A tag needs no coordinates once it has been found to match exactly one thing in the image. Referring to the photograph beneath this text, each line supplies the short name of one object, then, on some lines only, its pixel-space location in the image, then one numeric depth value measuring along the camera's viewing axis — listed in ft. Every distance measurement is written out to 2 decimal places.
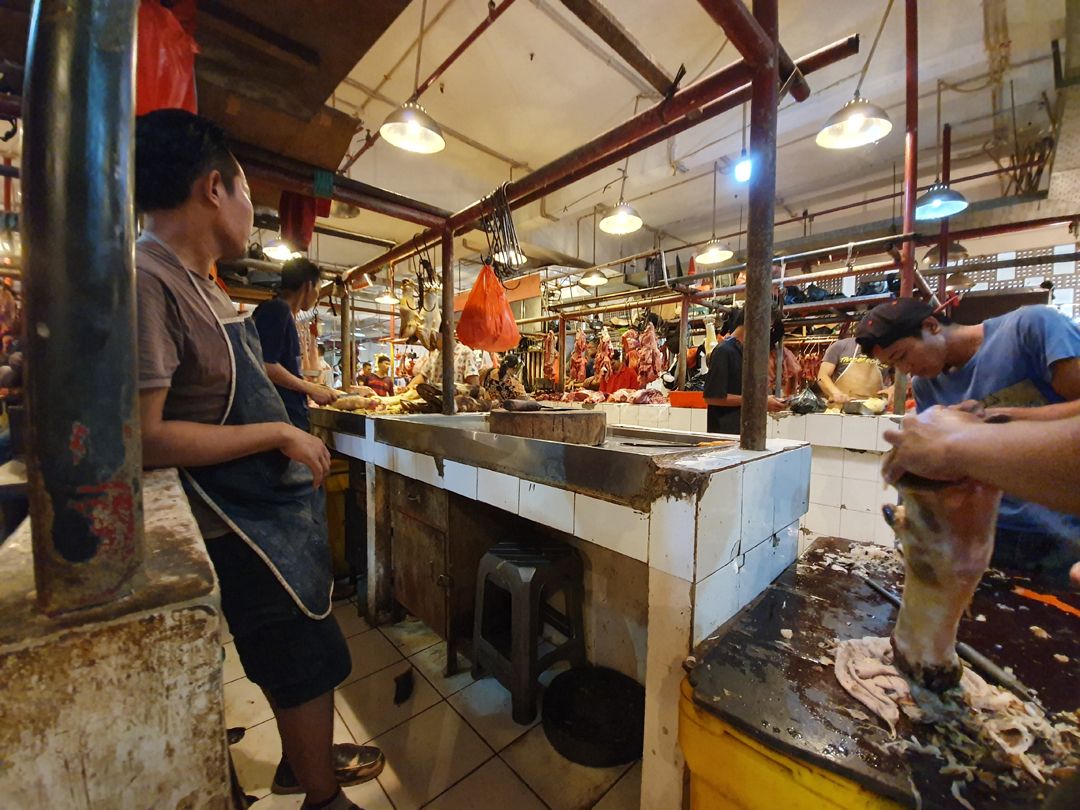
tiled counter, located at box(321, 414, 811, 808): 4.04
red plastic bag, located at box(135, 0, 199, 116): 4.11
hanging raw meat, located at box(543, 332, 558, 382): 28.43
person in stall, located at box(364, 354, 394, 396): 21.25
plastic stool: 6.78
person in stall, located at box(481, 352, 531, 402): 18.44
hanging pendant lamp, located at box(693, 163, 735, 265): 21.24
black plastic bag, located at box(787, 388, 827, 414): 12.44
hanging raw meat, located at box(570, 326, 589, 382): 26.61
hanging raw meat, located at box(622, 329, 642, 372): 22.57
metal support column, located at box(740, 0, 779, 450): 5.09
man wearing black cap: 5.53
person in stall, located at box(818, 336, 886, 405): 13.73
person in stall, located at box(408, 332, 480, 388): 16.68
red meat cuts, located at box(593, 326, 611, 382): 24.41
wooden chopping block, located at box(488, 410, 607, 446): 6.73
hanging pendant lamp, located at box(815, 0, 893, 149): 12.20
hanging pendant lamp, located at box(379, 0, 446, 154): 11.76
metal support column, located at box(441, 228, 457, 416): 10.34
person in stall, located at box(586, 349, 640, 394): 22.43
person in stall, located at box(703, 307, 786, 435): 11.50
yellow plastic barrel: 2.82
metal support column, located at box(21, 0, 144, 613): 1.61
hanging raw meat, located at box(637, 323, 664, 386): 22.09
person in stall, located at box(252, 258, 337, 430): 7.92
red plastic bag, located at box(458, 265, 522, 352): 11.33
